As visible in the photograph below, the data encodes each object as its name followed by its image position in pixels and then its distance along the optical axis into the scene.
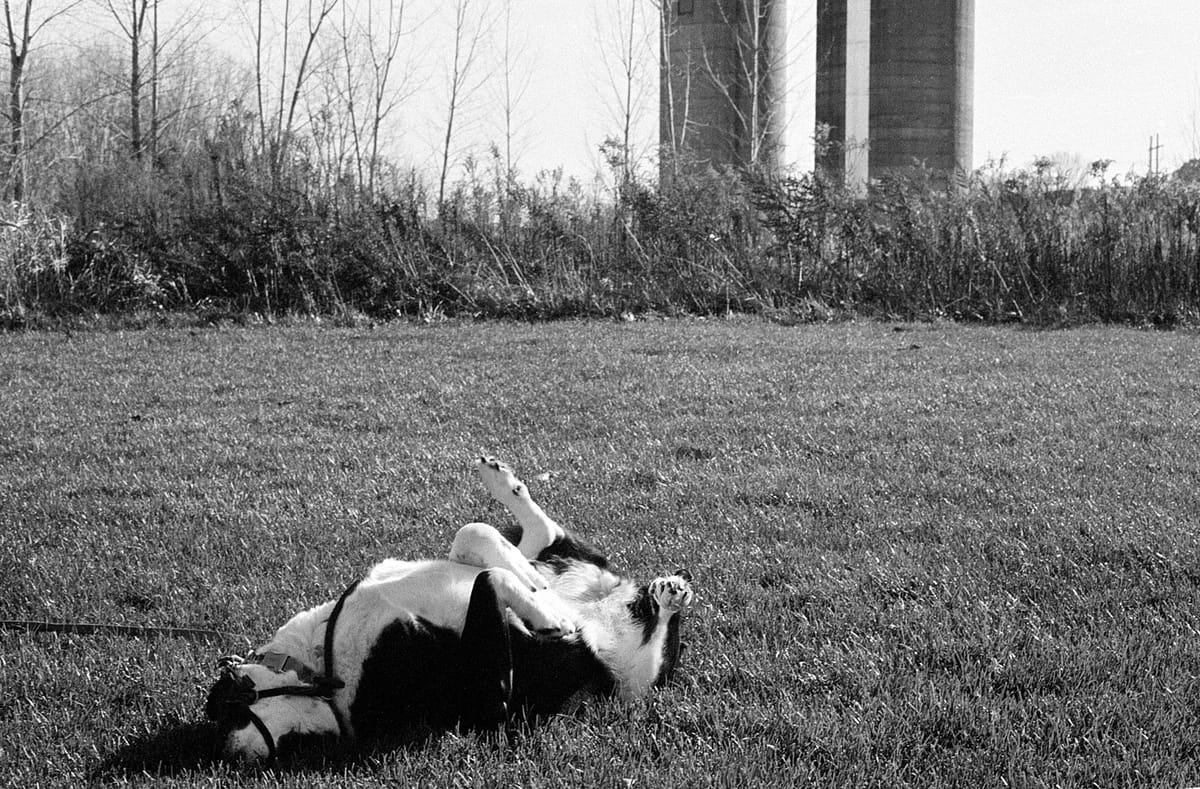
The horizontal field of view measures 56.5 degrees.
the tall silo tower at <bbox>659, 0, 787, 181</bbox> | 24.92
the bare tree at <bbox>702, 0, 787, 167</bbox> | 24.80
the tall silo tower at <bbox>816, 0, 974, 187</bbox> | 28.80
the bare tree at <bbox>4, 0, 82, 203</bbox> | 16.66
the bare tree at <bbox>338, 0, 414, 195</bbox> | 21.16
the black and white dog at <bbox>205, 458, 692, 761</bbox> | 2.82
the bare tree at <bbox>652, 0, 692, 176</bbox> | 23.72
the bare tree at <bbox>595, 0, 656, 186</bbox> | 16.52
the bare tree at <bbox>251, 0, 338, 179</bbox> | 20.27
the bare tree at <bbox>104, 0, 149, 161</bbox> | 18.77
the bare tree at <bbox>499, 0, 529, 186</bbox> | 16.30
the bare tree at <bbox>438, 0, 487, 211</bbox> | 22.23
